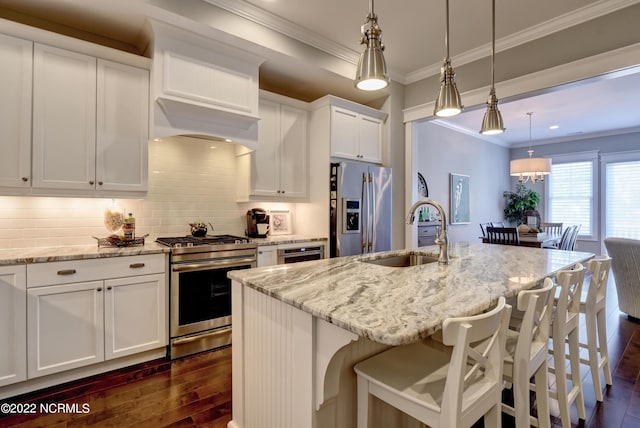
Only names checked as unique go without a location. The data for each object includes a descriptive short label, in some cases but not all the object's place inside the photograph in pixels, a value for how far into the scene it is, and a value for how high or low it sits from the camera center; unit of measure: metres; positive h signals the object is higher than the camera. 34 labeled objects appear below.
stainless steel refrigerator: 3.35 +0.05
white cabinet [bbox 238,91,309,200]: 3.29 +0.61
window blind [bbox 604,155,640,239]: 6.12 +0.34
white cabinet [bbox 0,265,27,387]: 1.94 -0.69
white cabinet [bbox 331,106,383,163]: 3.47 +0.88
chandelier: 4.94 +0.74
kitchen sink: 2.27 -0.34
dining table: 4.48 -0.37
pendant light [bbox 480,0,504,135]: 2.23 +0.66
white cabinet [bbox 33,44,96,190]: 2.22 +0.67
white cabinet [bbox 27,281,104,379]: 2.03 -0.76
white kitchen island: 1.05 -0.37
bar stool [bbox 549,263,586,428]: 1.57 -0.67
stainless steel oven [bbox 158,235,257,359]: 2.54 -0.67
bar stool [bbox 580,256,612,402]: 1.98 -0.60
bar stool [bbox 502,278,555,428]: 1.24 -0.62
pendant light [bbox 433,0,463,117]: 1.89 +0.72
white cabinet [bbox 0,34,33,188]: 2.11 +0.67
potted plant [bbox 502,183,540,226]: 7.24 +0.27
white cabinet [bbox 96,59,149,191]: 2.44 +0.67
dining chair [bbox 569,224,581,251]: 4.98 -0.33
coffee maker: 3.38 -0.11
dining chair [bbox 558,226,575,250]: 4.80 -0.38
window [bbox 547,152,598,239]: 6.62 +0.47
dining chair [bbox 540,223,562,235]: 5.89 -0.27
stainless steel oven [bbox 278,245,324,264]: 3.14 -0.42
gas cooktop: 2.61 -0.25
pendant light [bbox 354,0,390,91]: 1.45 +0.71
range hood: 2.48 +1.04
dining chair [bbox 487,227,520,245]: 4.32 -0.31
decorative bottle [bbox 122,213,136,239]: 2.58 -0.12
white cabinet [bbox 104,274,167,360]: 2.28 -0.76
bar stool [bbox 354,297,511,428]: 0.93 -0.59
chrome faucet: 1.94 -0.16
